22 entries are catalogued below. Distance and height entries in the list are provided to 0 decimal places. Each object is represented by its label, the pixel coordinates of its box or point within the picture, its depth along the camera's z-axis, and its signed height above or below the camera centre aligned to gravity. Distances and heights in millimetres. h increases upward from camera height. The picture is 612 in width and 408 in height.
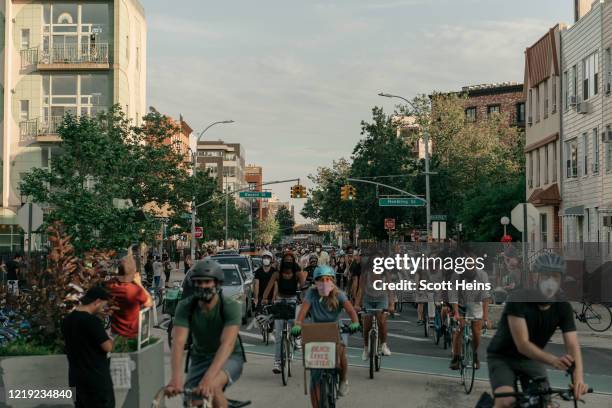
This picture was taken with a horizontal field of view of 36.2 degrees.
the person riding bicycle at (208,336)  6434 -757
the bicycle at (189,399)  6452 -1172
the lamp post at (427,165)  51069 +3569
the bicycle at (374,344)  13766 -1714
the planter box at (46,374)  9134 -1424
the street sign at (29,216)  23219 +367
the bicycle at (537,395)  6336 -1119
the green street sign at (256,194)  59906 +2385
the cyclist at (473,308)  13133 -1116
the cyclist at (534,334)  6441 -739
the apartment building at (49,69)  55062 +9556
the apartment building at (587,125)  36719 +4449
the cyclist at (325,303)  10422 -828
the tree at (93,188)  34250 +1667
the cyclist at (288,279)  16203 -859
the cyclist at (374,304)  14461 -1153
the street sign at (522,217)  26500 +390
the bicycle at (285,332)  13188 -1519
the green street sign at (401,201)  49219 +1546
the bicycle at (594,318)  22422 -2118
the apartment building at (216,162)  196750 +14479
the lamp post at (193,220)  53094 +615
